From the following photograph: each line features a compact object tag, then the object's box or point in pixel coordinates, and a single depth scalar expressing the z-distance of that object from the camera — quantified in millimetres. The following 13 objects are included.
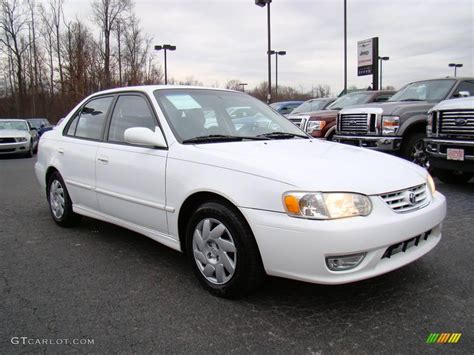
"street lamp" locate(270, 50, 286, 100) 38831
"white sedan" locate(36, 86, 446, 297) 2582
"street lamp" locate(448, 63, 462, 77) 49125
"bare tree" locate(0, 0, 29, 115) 39875
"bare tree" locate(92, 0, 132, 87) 36000
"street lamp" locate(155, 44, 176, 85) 29578
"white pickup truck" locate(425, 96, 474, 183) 6168
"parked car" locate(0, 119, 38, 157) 14430
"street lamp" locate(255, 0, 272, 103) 17969
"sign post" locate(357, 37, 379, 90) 20203
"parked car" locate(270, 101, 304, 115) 17672
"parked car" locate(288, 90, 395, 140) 10047
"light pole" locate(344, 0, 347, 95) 23406
